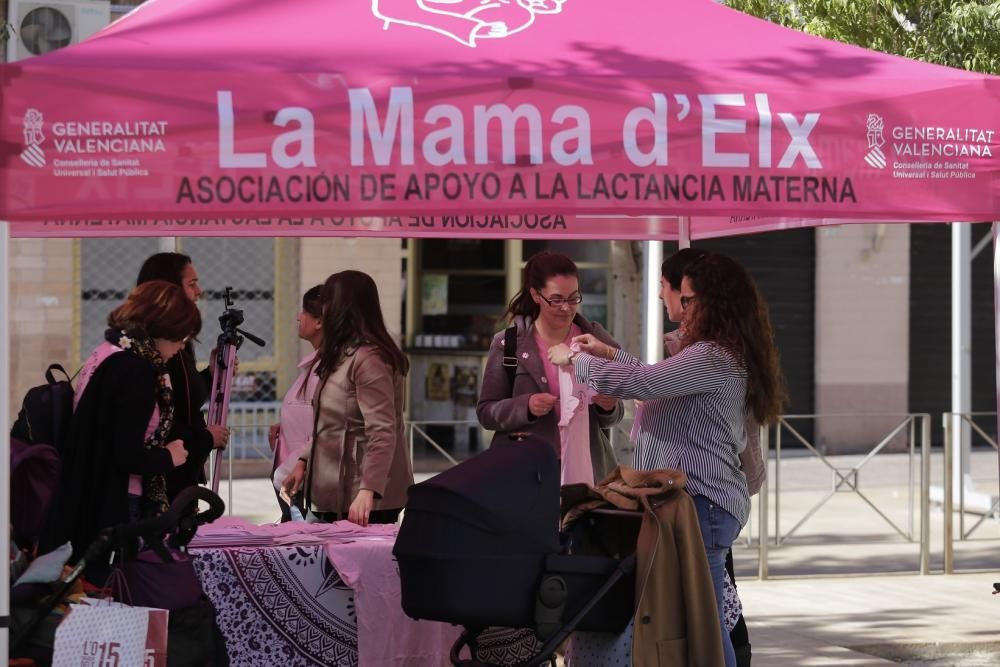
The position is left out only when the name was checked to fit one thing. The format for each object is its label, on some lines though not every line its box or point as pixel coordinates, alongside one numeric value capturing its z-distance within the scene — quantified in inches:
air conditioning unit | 587.8
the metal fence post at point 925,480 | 421.7
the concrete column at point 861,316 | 780.0
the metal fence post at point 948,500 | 420.5
